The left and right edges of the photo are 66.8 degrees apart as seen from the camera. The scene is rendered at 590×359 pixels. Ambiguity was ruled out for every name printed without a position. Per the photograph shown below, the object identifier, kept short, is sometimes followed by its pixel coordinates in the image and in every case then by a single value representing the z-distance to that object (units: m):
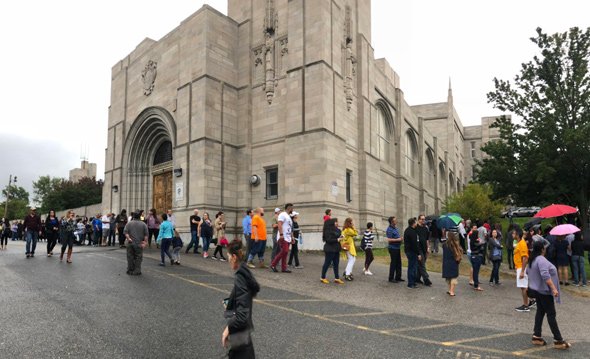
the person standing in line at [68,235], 13.74
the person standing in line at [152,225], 18.56
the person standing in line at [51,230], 15.23
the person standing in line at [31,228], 15.59
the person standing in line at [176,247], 13.91
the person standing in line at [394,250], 12.26
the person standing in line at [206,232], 16.12
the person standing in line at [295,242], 13.92
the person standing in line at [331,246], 11.78
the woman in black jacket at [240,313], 4.07
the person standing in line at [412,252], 11.84
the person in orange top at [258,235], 12.73
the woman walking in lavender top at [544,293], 6.79
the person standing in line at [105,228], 21.75
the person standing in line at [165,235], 13.48
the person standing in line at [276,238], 13.32
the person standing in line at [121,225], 18.56
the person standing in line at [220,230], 15.16
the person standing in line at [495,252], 12.96
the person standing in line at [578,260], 14.08
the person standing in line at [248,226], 14.28
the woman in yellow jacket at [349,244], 12.27
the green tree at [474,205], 35.84
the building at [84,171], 90.25
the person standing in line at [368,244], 13.12
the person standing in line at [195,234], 17.03
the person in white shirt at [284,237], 12.67
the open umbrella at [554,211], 14.36
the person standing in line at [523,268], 9.44
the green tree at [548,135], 19.28
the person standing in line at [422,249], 12.37
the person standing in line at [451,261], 11.05
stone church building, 20.47
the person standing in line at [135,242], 11.73
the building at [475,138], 71.56
